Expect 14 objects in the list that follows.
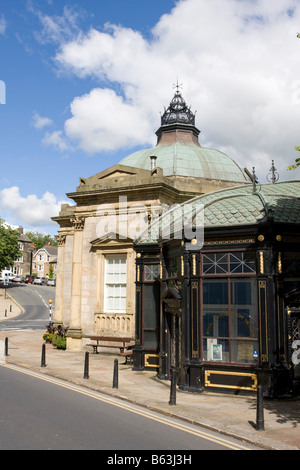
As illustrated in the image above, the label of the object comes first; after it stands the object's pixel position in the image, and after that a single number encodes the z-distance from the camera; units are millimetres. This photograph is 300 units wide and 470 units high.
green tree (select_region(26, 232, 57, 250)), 132375
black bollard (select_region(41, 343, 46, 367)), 17203
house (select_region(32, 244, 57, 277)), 112562
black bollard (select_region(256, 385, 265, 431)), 9086
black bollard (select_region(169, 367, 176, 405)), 11220
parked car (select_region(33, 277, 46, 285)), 87062
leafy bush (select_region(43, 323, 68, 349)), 23188
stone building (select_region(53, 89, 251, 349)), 21422
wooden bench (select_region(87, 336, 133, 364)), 20344
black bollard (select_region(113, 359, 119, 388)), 13117
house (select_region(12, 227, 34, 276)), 106125
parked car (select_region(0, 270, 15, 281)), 88869
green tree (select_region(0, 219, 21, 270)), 77938
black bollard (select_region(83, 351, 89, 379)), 14738
